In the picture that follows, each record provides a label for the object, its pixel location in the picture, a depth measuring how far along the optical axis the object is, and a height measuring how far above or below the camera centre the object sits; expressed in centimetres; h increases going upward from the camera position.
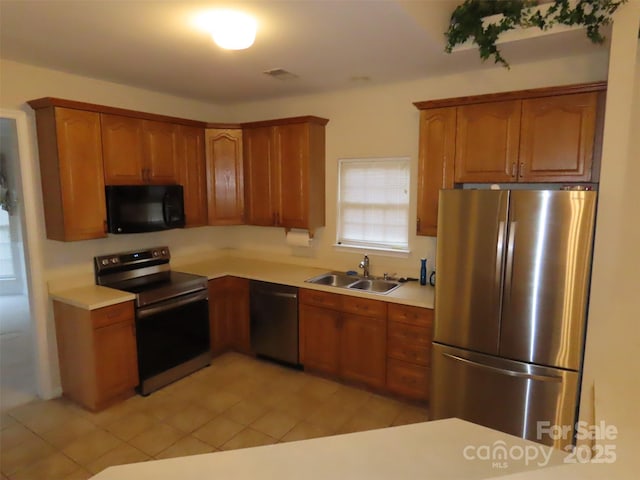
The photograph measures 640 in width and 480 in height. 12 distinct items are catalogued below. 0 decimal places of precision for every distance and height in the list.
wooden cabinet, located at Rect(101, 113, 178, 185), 327 +35
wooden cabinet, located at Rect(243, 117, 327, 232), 382 +19
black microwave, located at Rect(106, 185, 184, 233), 328 -15
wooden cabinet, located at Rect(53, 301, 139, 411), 301 -127
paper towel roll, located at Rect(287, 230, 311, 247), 408 -49
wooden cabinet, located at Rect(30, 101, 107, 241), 297 +15
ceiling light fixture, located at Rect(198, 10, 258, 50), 212 +88
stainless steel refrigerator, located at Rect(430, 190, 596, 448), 235 -73
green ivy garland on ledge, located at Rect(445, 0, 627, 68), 224 +102
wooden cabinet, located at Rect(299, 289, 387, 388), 329 -126
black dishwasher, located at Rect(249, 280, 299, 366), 370 -125
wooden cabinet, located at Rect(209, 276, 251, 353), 397 -125
